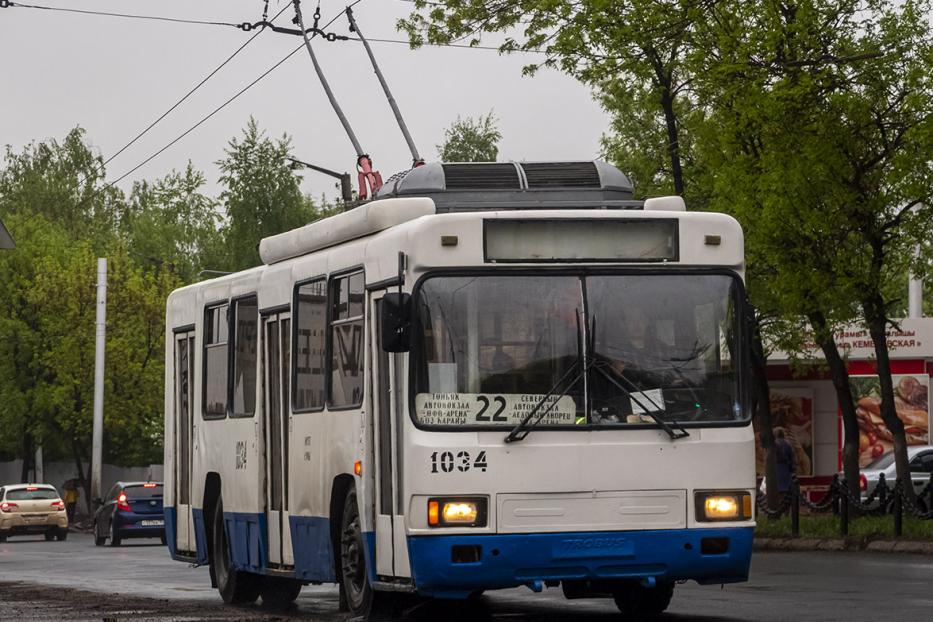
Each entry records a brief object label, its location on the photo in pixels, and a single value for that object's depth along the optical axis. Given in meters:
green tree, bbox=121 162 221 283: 89.56
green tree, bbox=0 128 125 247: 84.81
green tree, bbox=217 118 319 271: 78.69
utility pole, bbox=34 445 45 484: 74.50
